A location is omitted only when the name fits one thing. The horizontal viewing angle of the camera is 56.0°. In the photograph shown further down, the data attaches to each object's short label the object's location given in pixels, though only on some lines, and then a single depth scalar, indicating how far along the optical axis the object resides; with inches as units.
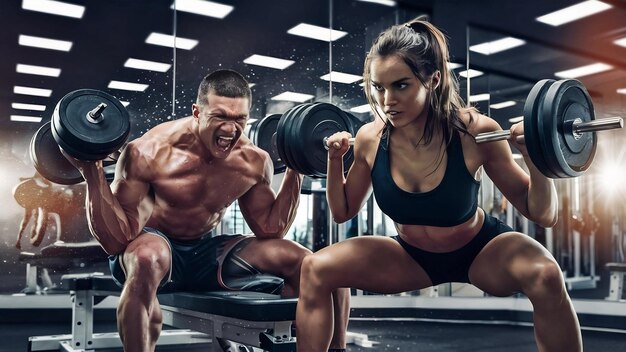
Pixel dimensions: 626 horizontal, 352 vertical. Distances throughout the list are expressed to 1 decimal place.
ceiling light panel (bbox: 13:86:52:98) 167.0
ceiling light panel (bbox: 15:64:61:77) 163.8
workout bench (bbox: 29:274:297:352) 67.9
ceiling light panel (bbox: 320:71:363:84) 187.6
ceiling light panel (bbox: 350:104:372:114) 191.2
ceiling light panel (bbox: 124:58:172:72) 163.3
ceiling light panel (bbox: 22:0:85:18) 156.0
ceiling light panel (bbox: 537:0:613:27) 174.9
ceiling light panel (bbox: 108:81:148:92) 162.1
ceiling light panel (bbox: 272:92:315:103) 182.9
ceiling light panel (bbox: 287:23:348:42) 182.1
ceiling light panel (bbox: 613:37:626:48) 191.2
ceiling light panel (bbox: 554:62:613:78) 207.8
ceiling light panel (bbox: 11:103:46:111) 168.7
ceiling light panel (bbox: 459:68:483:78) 190.8
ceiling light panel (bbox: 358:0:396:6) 189.0
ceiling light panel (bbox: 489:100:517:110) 194.7
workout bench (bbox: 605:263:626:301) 190.1
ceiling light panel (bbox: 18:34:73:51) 160.2
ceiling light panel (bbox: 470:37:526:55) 197.0
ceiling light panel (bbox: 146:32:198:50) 165.8
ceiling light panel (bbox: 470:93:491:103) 193.2
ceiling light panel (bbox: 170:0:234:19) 165.2
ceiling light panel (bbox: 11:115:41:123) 169.6
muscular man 75.4
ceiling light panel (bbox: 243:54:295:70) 176.2
